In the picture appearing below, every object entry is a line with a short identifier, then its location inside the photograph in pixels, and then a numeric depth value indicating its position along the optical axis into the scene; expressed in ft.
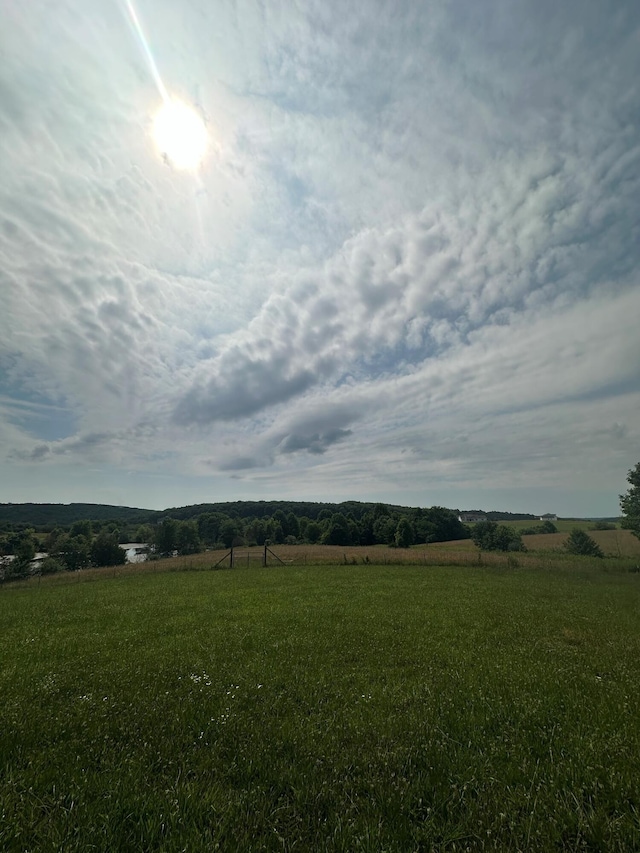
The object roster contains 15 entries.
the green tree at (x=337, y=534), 385.29
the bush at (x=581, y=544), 224.12
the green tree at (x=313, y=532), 414.21
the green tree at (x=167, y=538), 380.37
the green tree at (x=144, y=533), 463.83
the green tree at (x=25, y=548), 305.67
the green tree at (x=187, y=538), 377.09
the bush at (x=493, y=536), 299.17
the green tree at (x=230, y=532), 423.64
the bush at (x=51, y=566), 245.18
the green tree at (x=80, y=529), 390.62
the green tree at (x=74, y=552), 298.56
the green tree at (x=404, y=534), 341.21
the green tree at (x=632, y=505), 184.75
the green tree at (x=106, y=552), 306.96
